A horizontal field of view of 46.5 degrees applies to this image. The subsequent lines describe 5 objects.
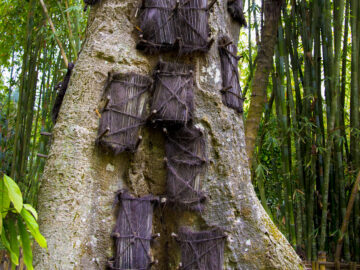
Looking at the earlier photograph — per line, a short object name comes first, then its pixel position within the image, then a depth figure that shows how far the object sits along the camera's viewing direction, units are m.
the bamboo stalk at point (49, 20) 3.11
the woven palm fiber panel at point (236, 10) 2.42
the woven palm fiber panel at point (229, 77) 2.20
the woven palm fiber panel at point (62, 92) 2.15
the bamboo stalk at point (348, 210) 2.60
